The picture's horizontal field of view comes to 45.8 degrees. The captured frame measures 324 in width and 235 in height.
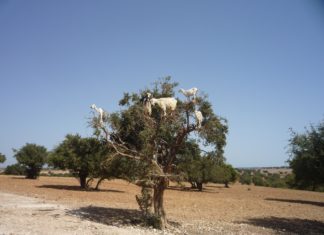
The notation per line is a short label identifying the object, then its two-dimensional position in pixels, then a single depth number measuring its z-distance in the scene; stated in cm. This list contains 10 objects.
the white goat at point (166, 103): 1528
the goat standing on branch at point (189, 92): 1565
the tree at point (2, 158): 5534
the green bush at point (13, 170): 7071
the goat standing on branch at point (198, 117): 1529
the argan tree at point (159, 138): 1548
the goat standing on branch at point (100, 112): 1585
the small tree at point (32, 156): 5056
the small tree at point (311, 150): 2028
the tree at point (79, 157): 3509
